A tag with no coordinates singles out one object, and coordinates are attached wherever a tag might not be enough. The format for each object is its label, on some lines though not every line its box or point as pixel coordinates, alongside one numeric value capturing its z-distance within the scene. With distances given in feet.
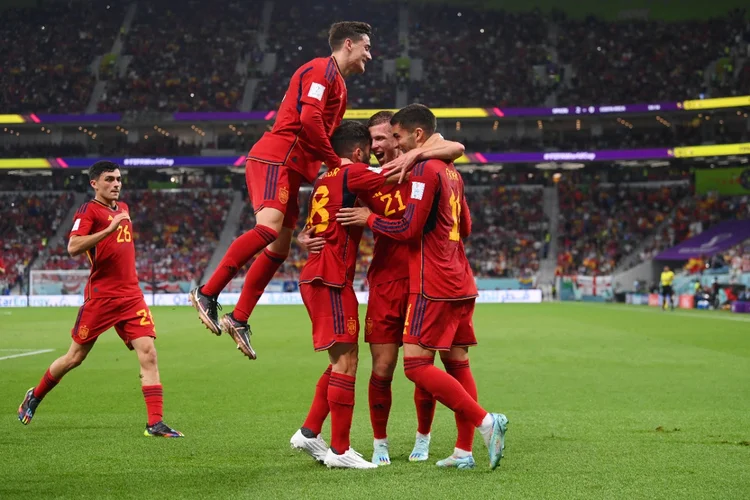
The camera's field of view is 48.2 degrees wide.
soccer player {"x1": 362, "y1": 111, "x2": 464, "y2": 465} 21.85
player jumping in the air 22.07
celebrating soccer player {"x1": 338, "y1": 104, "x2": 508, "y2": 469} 20.40
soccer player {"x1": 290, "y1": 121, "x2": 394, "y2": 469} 21.18
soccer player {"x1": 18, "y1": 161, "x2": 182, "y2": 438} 27.48
